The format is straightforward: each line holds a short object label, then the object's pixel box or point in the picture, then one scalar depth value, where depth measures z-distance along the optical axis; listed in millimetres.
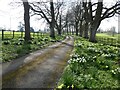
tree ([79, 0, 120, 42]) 12555
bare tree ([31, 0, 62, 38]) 17078
